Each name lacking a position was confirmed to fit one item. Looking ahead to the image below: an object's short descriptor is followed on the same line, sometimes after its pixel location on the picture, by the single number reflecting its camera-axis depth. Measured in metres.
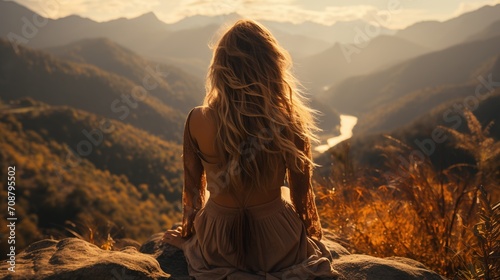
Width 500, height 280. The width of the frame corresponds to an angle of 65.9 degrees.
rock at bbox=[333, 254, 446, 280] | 2.44
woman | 2.22
